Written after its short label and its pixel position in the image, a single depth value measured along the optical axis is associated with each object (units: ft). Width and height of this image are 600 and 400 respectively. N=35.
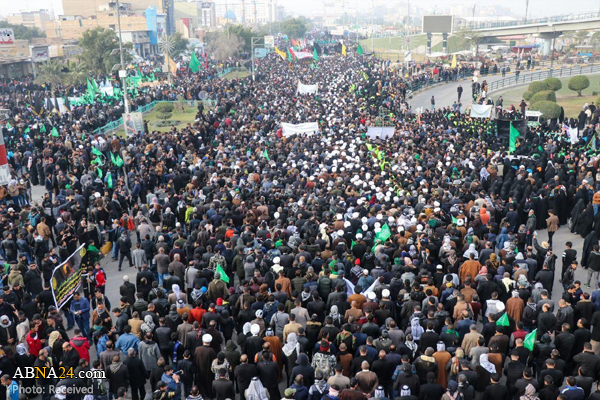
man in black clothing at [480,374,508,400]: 26.35
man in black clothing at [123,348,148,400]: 28.78
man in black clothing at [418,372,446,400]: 25.91
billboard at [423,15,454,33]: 293.35
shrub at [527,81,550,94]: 134.51
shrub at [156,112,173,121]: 123.34
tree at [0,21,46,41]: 325.38
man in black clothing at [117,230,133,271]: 47.21
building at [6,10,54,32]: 572.06
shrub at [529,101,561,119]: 108.17
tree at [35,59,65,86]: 165.89
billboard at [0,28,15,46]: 185.26
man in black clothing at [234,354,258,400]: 28.30
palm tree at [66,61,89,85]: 170.60
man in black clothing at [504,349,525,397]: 27.40
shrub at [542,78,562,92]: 134.00
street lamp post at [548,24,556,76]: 223.92
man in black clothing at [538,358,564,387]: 26.47
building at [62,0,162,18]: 412.98
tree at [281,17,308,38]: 441.27
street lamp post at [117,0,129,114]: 94.35
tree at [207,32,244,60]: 265.95
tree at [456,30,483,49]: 245.65
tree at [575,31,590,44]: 297.12
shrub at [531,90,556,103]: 124.06
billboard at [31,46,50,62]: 195.00
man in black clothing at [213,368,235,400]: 27.53
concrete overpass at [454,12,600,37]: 220.43
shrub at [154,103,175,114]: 126.31
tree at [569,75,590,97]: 139.64
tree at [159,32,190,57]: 260.87
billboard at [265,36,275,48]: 291.79
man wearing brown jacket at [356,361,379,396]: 26.58
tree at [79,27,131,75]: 190.80
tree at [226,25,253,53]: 274.67
